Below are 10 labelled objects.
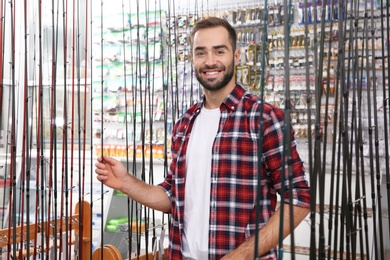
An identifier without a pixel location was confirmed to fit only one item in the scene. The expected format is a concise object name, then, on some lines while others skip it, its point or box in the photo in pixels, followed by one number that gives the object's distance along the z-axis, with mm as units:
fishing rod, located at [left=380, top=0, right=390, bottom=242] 2091
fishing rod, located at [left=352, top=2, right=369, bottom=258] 2108
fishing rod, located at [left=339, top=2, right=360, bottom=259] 1918
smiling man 1549
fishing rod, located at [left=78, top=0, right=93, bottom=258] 2599
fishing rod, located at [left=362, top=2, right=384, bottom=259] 2155
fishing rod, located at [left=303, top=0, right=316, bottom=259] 1422
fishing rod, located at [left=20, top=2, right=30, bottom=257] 2211
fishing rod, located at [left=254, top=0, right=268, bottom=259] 1147
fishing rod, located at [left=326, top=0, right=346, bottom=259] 1866
